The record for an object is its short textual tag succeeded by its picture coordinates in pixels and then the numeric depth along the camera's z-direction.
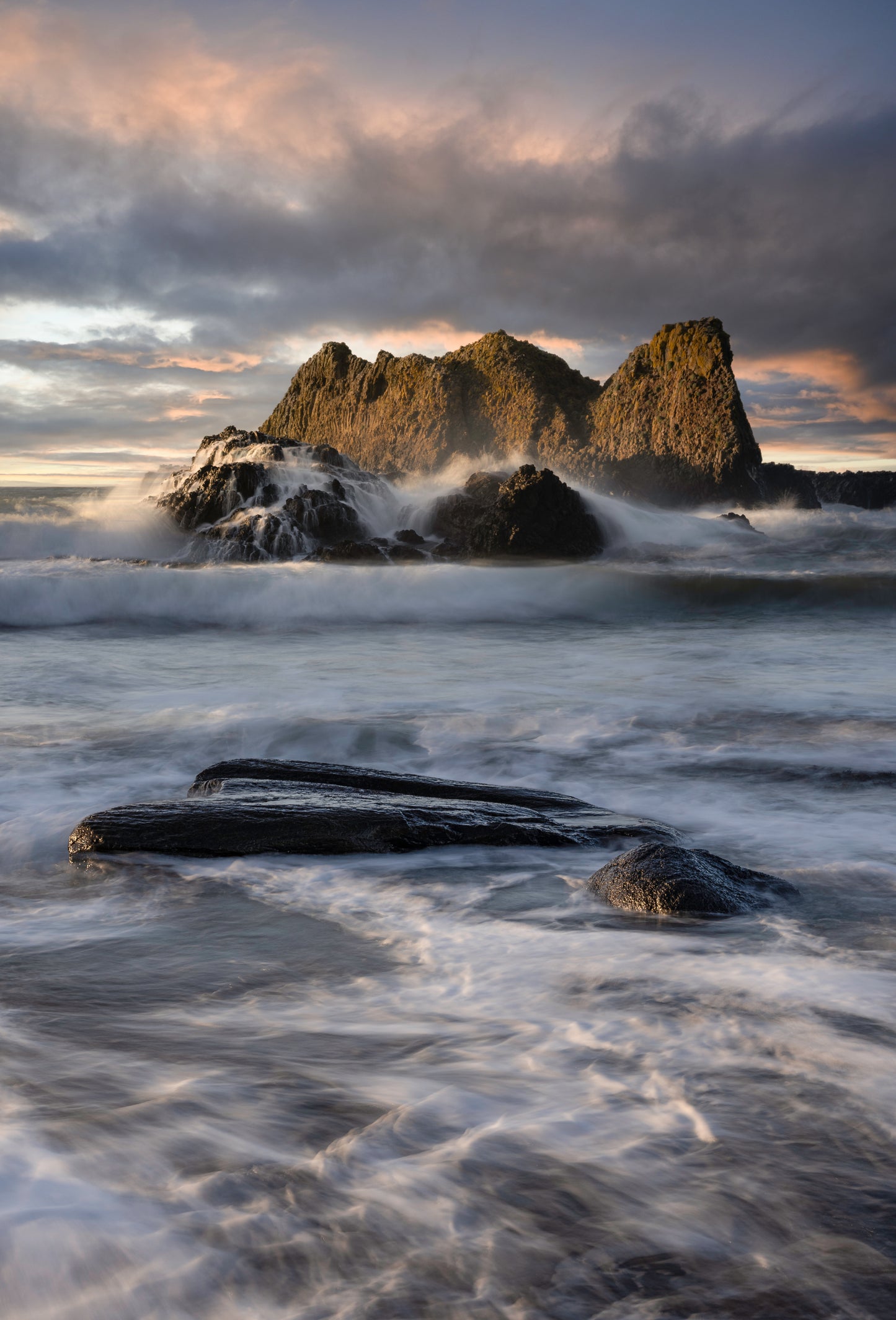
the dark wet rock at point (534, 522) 26.73
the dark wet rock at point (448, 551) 26.73
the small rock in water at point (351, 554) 24.77
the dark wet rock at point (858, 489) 96.56
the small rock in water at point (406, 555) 25.25
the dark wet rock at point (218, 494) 29.23
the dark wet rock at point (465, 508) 28.53
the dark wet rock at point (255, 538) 26.59
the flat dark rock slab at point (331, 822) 4.41
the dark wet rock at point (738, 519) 41.06
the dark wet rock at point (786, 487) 71.56
